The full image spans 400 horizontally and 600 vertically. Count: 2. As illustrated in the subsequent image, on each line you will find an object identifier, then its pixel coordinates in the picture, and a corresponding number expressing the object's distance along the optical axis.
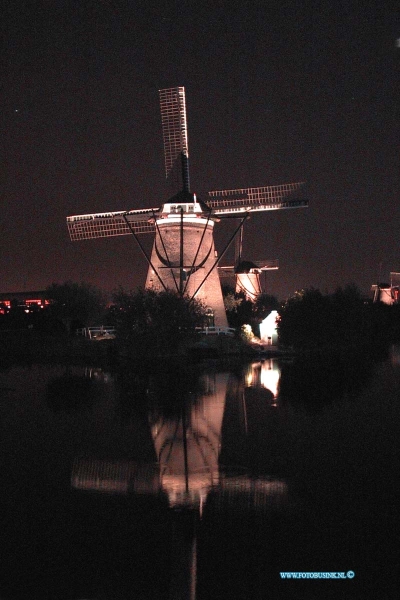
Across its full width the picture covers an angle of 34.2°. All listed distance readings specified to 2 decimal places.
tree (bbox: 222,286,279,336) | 58.16
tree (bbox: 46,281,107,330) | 67.06
